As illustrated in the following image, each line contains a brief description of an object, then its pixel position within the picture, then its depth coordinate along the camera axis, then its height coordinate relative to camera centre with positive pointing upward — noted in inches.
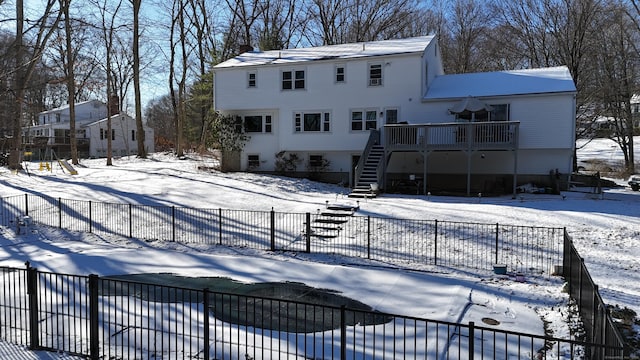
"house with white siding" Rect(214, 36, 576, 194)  912.9 +87.3
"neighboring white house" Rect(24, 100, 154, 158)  2197.3 +104.4
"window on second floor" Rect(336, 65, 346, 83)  1074.7 +186.8
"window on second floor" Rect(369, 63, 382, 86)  1048.1 +181.9
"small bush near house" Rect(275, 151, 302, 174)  1131.4 -17.8
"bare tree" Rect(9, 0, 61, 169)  851.1 +187.3
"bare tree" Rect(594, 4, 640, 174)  1491.1 +297.5
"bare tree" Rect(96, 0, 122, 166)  1363.7 +343.5
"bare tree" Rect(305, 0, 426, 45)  1739.7 +509.1
